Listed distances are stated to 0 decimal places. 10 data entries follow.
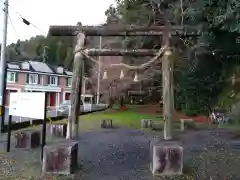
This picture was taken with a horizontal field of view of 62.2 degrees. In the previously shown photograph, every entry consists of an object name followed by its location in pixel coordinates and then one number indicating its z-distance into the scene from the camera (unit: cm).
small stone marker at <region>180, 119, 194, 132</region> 929
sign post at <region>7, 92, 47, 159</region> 486
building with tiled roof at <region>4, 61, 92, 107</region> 2528
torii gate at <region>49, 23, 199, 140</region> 486
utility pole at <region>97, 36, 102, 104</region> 1986
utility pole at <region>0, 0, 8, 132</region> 816
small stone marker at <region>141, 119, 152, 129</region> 983
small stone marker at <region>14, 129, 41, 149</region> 597
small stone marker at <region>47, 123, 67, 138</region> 771
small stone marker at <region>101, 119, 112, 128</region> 979
